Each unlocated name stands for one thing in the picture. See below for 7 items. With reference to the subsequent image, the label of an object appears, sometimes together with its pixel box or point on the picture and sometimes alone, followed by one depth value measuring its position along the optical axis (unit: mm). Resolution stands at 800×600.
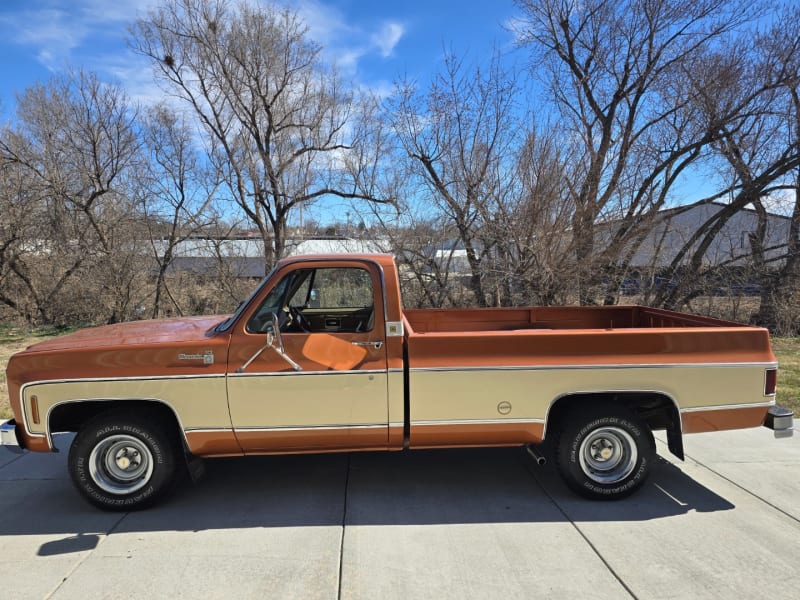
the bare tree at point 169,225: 14420
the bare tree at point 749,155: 11789
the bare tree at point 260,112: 13617
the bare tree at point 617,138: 10938
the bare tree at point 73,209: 14016
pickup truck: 3750
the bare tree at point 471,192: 11227
